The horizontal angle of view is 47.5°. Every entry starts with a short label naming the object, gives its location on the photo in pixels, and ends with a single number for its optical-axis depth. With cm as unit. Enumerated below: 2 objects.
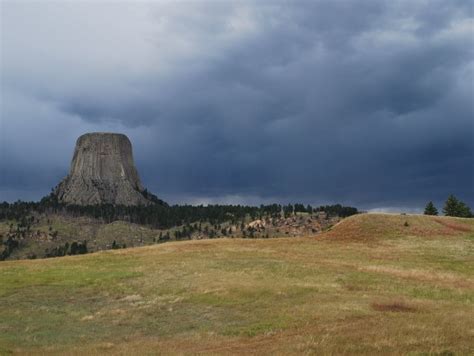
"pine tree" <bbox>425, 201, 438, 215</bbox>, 13400
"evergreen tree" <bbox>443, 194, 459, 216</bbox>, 13275
